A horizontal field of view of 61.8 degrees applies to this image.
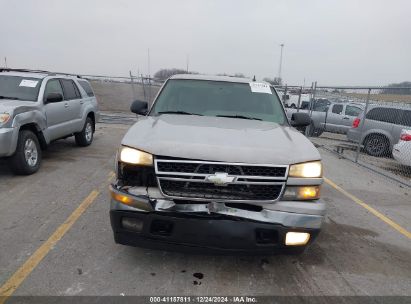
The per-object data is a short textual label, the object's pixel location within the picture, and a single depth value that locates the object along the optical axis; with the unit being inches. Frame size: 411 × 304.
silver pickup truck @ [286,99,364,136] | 565.0
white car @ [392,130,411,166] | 322.3
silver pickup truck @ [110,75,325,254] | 110.8
